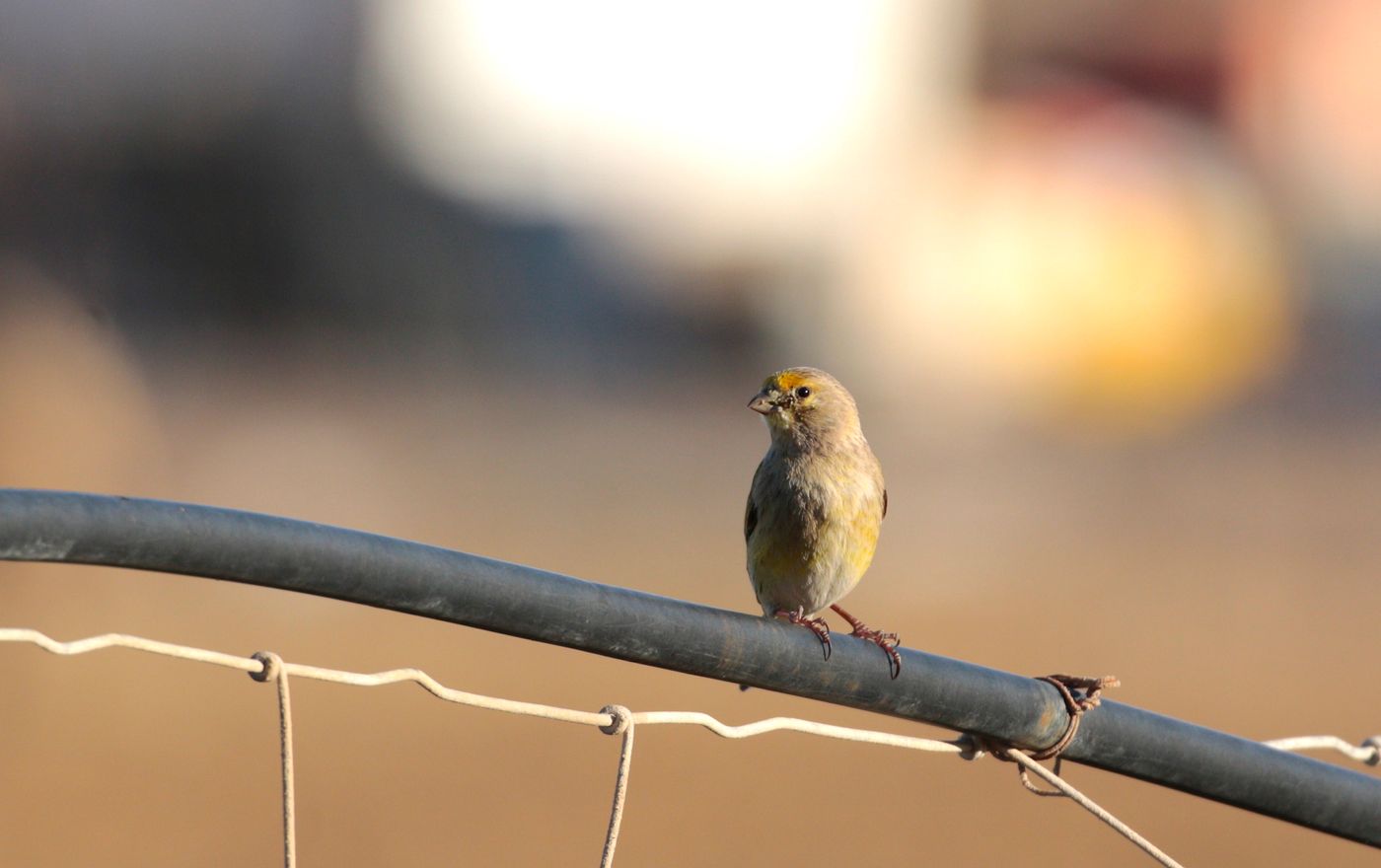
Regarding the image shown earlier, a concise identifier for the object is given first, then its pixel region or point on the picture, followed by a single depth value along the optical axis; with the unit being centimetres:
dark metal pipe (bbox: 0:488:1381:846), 402
